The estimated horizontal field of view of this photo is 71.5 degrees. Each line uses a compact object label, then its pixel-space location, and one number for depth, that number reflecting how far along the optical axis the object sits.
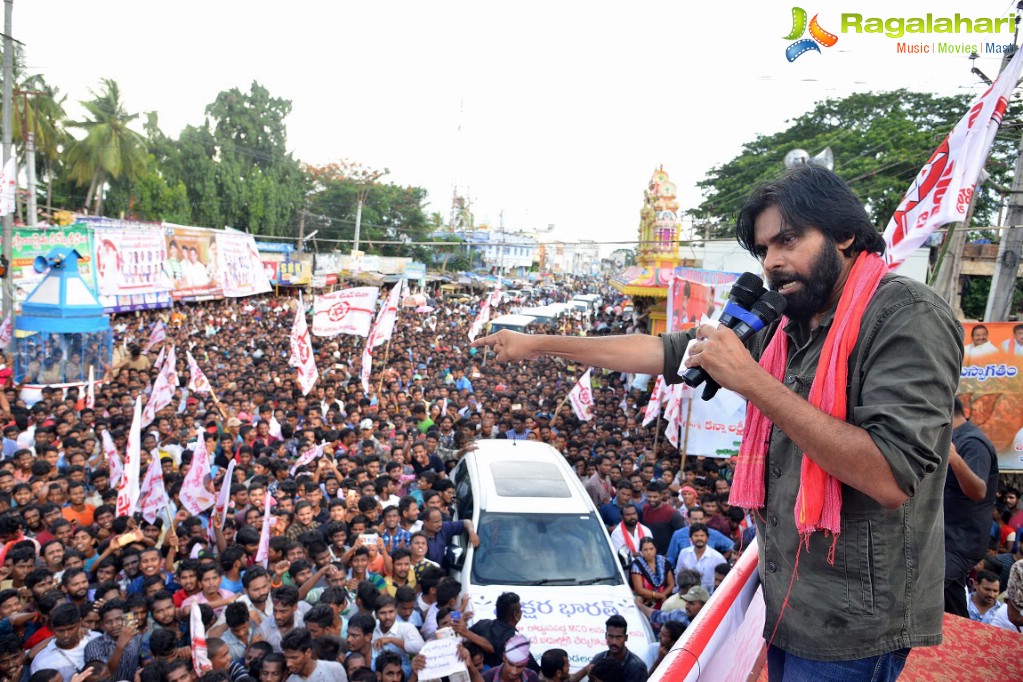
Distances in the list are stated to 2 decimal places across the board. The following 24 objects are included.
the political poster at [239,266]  25.83
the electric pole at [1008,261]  8.33
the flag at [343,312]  12.66
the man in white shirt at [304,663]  4.16
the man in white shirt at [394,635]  4.72
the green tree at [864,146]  23.19
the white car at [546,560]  4.86
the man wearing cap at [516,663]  4.21
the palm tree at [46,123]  26.64
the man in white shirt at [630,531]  6.51
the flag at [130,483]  5.95
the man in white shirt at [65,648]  4.25
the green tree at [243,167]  41.94
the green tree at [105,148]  32.19
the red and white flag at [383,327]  12.16
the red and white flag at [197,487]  6.68
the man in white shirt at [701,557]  6.02
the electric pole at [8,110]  12.94
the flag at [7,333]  12.77
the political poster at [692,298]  10.43
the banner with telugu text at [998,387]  7.06
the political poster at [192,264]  22.55
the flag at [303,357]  11.28
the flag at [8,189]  12.41
